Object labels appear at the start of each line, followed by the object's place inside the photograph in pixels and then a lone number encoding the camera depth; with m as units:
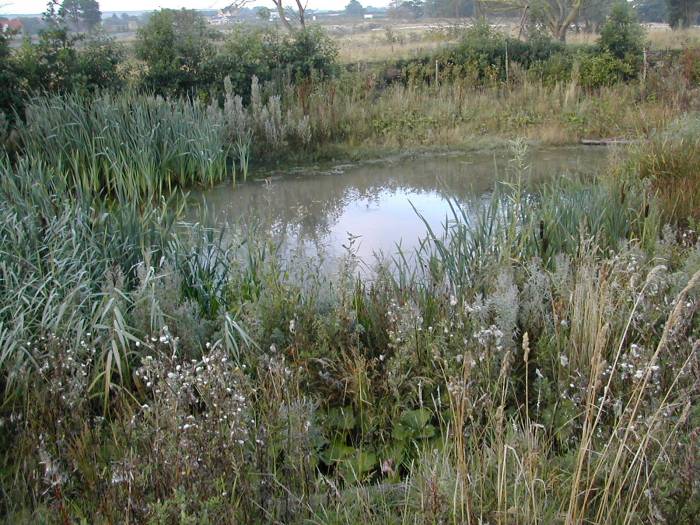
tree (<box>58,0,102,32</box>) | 31.86
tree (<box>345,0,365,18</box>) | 63.97
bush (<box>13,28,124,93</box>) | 9.70
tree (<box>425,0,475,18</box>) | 46.53
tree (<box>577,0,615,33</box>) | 33.03
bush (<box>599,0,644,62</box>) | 13.92
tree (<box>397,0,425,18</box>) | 55.03
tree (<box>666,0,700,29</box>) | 31.39
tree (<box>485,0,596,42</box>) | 26.95
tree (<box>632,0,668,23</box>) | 45.38
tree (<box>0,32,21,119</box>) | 9.29
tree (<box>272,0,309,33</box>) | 25.34
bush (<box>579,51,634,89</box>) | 13.31
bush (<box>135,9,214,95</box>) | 10.81
